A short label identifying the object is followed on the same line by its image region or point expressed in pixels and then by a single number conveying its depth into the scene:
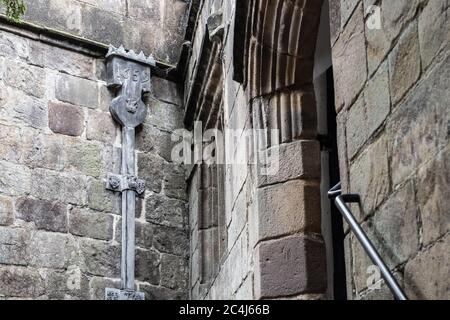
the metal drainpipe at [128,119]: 6.61
